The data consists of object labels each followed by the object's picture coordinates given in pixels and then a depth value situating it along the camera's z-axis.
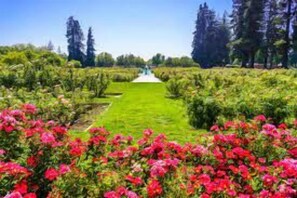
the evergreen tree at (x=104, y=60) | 41.84
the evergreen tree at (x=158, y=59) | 45.93
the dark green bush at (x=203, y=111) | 5.06
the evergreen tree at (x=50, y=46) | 54.52
